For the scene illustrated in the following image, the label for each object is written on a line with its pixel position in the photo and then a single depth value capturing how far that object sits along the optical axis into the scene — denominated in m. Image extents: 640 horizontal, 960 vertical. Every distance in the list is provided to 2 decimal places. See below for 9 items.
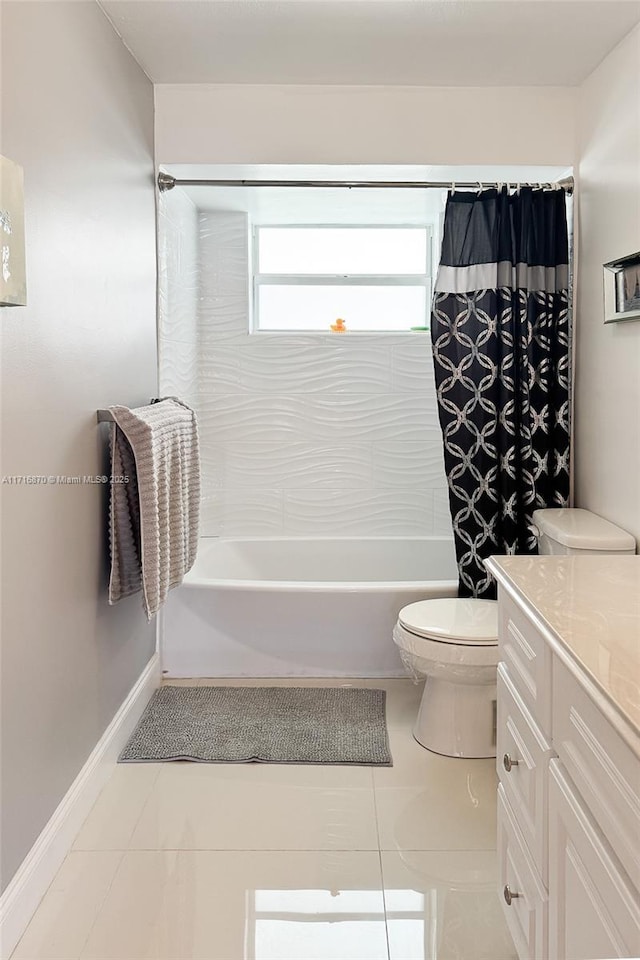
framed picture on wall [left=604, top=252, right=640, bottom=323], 2.42
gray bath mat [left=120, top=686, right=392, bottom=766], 2.67
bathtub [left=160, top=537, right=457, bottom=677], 3.22
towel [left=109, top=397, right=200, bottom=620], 2.38
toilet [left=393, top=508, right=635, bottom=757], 2.59
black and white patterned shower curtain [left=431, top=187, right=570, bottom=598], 3.09
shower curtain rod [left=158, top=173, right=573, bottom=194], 3.07
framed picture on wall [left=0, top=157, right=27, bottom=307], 1.55
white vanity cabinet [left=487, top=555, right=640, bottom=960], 1.04
